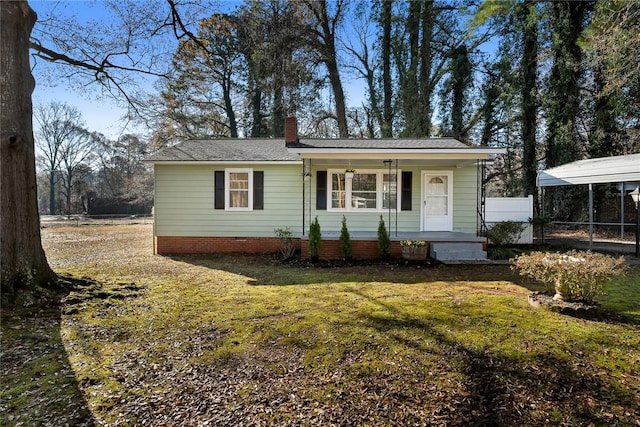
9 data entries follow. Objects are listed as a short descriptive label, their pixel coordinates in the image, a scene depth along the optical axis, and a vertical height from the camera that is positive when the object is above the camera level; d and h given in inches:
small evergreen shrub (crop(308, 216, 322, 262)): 373.1 -31.9
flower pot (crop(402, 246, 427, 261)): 367.2 -46.5
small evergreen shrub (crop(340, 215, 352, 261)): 378.3 -36.9
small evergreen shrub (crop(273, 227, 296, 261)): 401.1 -39.4
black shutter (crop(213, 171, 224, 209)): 440.5 +23.2
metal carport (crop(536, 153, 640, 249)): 390.9 +45.4
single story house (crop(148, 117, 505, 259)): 436.5 +11.2
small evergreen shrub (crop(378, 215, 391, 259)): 377.4 -34.8
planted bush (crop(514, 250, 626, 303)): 175.0 -32.6
